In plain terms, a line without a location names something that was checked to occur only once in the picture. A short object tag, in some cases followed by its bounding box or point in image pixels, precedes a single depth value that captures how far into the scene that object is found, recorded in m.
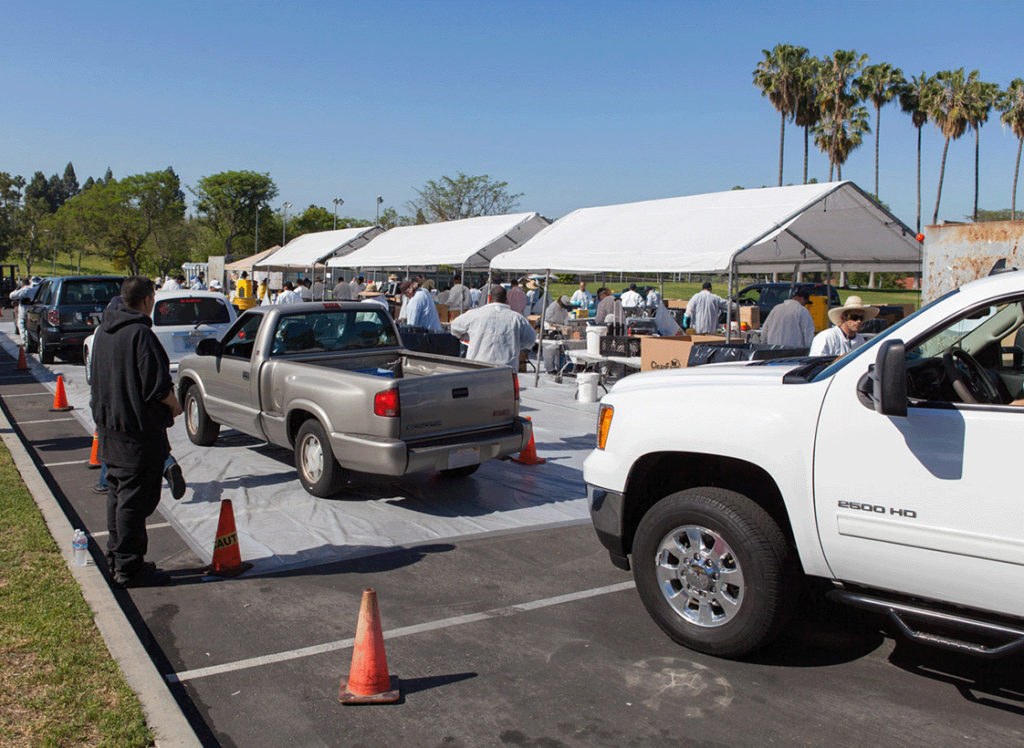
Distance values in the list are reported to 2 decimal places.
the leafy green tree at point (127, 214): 65.31
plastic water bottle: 5.20
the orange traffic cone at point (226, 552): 5.46
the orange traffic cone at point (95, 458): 8.05
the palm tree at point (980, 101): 54.03
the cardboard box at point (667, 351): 12.80
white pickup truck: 3.40
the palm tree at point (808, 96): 52.81
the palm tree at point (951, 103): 54.38
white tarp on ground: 6.22
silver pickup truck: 6.80
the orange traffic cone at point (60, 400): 11.95
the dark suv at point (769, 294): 26.97
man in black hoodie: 5.11
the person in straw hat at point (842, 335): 8.32
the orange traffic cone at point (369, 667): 3.82
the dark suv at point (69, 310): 16.59
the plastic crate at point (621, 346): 13.98
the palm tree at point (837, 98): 52.16
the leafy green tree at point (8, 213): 72.12
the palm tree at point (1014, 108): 55.62
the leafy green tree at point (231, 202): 93.50
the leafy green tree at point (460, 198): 70.56
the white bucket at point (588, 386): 13.23
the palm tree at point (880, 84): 52.66
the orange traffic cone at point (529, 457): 8.98
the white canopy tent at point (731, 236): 12.62
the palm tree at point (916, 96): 55.25
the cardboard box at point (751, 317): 24.42
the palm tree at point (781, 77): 52.98
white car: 12.91
